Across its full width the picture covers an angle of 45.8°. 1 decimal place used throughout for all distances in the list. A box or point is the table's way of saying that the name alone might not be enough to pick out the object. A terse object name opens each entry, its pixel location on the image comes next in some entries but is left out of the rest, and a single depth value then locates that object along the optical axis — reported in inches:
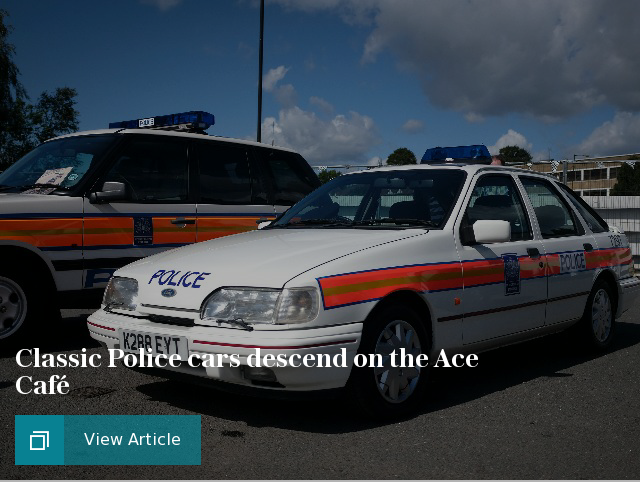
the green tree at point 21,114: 1174.3
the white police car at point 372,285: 157.8
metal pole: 762.8
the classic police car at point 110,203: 240.2
